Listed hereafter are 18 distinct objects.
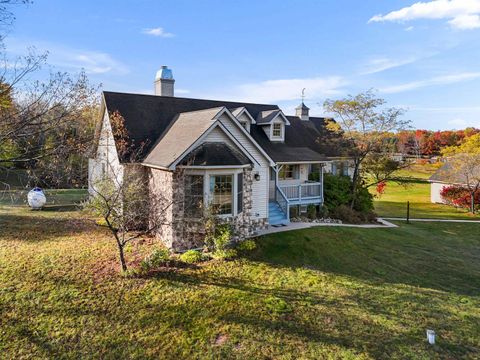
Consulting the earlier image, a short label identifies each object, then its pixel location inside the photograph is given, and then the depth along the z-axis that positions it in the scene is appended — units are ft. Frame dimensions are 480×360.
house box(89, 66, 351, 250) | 44.91
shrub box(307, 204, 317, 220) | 69.41
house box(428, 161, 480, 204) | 117.69
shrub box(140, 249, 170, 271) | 37.91
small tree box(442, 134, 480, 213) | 108.78
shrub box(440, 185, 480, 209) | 114.52
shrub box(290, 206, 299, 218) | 68.23
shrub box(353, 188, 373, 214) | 79.56
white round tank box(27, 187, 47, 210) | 66.39
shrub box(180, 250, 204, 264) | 41.37
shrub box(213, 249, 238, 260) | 42.70
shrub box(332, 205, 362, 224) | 73.31
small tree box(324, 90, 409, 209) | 76.43
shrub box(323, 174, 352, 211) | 75.82
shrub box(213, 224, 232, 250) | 43.50
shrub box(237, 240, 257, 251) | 46.06
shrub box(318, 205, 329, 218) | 71.67
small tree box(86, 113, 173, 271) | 35.63
